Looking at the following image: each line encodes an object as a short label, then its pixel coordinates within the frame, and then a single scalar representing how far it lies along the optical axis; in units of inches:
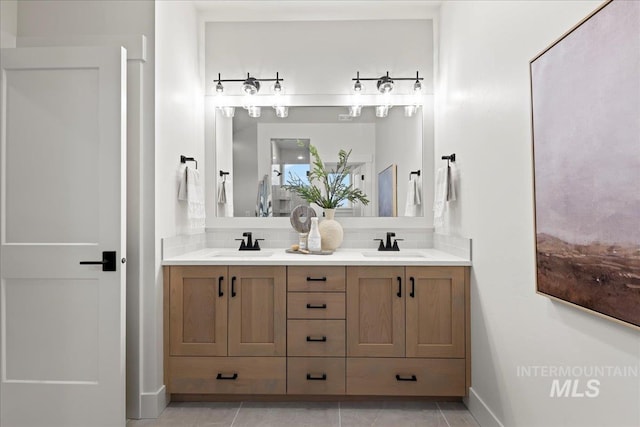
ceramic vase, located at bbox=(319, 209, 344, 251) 107.2
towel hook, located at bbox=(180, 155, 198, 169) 100.9
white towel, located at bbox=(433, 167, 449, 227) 96.9
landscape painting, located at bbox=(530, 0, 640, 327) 39.8
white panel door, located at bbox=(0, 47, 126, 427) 75.9
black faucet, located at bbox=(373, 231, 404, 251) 110.3
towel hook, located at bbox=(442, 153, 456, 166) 96.9
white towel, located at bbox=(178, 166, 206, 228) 99.4
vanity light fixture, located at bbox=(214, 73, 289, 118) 113.3
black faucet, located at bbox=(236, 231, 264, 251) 111.9
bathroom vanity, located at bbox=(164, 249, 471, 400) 87.8
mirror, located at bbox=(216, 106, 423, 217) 116.3
